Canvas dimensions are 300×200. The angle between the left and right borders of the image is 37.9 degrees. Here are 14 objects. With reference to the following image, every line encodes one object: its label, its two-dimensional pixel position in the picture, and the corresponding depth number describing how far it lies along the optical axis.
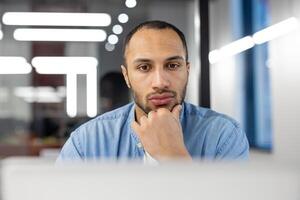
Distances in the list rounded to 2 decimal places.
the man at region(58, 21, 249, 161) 1.16
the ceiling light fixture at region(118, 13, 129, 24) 1.71
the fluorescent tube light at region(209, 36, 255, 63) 2.03
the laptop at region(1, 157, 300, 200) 0.36
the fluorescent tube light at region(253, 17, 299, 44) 3.00
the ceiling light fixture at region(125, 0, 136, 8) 2.07
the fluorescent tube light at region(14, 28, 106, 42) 2.68
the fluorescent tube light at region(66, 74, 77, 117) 2.37
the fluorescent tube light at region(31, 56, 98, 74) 2.33
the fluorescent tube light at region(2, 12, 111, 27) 2.55
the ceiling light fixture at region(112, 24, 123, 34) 1.66
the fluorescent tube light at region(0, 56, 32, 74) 2.86
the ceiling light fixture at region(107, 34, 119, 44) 1.70
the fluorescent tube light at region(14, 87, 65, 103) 3.19
